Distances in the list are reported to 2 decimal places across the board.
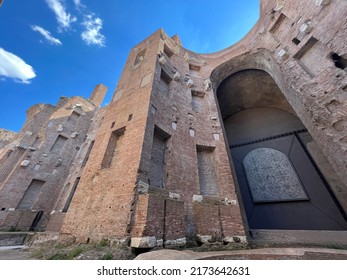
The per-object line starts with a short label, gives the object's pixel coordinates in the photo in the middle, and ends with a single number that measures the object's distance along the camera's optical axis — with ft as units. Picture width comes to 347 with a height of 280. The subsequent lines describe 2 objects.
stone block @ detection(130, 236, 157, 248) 11.17
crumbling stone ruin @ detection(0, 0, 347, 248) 15.37
